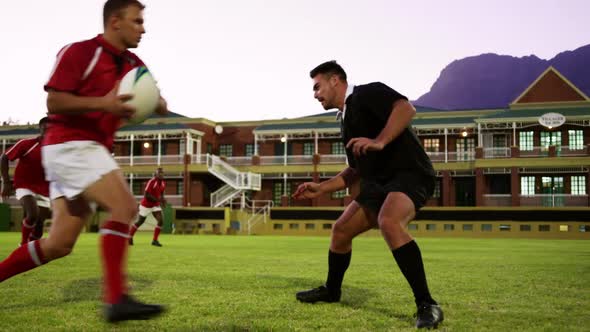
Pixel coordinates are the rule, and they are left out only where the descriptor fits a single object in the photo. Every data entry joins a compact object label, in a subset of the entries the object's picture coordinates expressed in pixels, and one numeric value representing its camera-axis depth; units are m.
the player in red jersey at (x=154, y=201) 16.38
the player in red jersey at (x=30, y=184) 8.97
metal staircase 39.72
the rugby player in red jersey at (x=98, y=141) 3.51
